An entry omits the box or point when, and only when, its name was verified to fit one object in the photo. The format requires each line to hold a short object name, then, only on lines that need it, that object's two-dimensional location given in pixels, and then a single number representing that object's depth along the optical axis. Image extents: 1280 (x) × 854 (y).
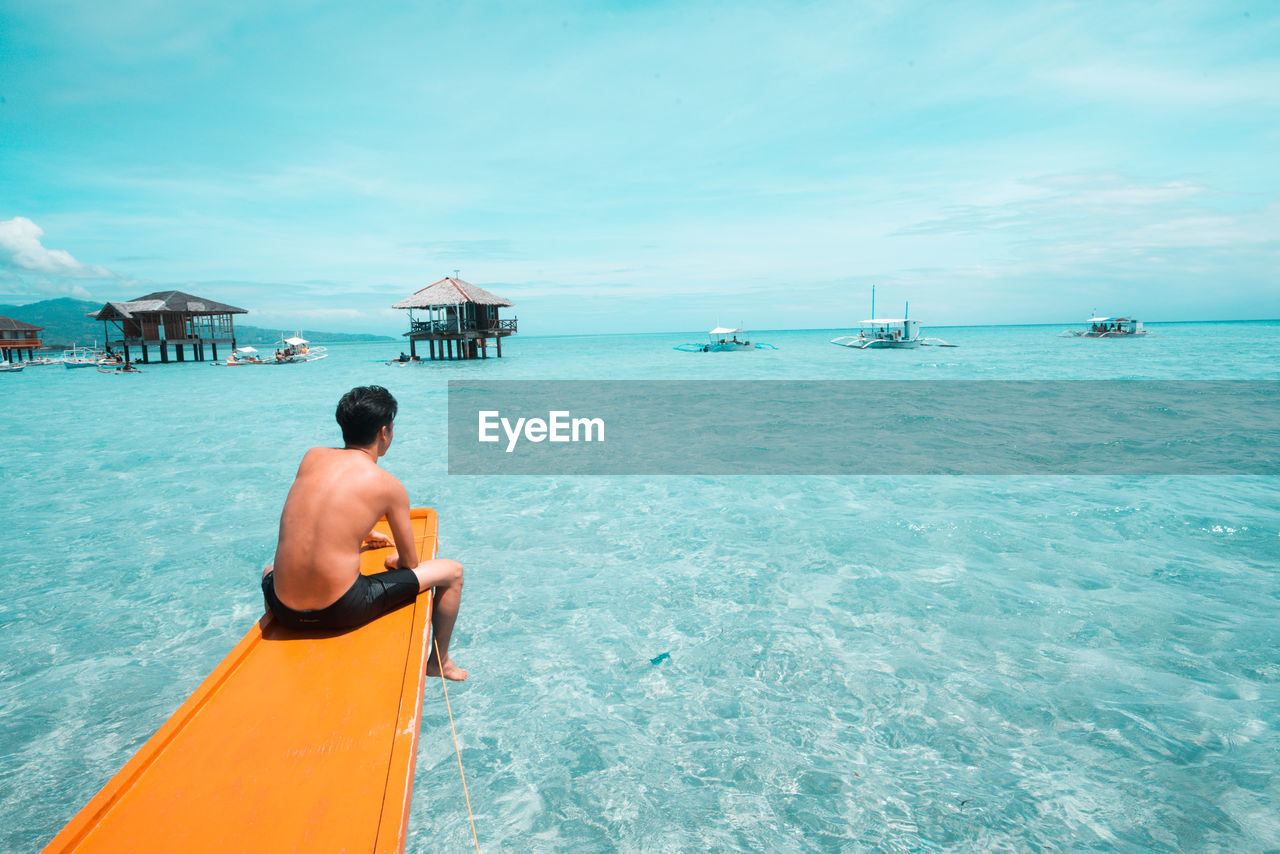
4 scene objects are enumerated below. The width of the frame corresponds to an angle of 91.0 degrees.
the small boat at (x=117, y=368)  39.16
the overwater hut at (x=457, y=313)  38.38
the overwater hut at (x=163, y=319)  40.09
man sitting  2.89
